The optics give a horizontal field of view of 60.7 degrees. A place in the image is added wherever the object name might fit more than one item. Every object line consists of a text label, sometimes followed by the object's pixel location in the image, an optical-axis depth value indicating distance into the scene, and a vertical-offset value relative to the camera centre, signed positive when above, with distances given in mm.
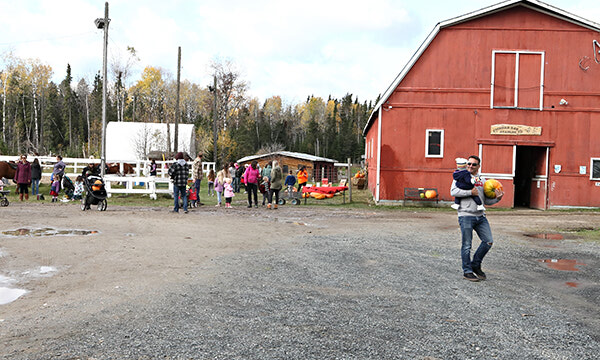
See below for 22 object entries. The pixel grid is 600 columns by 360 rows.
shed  50062 +629
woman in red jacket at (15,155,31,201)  20656 -501
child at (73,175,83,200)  21688 -1074
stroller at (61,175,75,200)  21703 -949
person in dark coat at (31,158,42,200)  22147 -436
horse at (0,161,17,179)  24922 -325
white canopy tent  46812 +2494
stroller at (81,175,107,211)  16750 -945
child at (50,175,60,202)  20922 -932
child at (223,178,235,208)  19281 -910
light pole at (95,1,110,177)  22370 +4597
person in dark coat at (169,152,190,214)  16344 -256
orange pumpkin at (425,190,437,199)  21141 -950
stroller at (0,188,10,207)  17625 -1297
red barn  20859 +2811
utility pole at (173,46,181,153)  33531 +6041
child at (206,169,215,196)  24109 -649
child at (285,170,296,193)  23489 -574
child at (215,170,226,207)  19500 -586
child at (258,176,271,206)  19680 -712
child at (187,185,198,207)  18875 -1100
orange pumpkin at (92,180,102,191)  16719 -696
